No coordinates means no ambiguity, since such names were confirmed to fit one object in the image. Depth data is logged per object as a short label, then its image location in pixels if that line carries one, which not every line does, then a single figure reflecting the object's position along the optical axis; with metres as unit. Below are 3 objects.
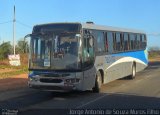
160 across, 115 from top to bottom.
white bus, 12.37
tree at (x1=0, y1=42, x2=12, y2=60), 50.85
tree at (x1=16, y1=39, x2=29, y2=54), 63.55
